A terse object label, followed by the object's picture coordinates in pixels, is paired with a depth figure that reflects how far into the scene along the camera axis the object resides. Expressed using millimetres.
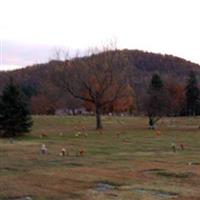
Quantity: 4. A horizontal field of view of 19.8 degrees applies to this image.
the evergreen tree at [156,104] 58812
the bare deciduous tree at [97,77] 61219
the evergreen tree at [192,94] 94062
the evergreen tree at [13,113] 44406
